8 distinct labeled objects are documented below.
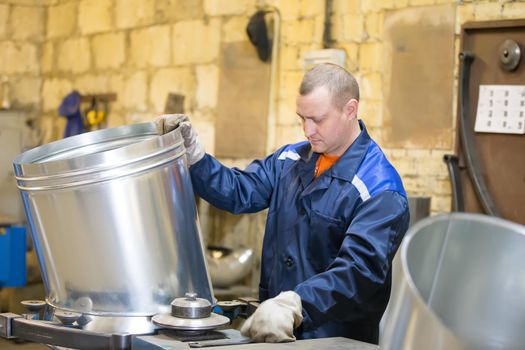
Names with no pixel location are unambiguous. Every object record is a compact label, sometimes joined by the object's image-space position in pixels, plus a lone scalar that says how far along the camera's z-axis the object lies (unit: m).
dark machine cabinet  3.59
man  2.29
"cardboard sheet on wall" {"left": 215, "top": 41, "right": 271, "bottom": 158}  4.85
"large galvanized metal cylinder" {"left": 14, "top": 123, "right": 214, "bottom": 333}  2.02
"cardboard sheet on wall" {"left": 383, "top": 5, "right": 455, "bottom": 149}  3.89
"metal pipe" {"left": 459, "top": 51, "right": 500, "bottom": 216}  3.70
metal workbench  1.95
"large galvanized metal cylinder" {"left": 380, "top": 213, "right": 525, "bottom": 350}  1.49
